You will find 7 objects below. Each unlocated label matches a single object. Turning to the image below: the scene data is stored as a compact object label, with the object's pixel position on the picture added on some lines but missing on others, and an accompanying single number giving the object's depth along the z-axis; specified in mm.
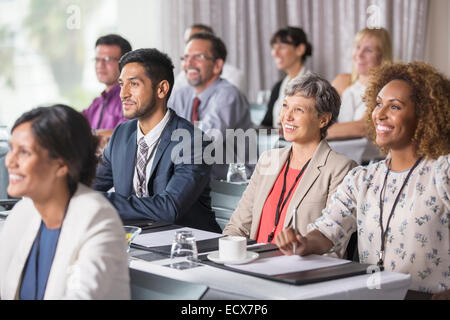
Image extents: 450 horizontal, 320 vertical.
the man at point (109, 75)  4684
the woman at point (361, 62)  5094
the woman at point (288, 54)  6129
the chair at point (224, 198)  3588
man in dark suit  3037
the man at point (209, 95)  4633
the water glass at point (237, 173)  3941
